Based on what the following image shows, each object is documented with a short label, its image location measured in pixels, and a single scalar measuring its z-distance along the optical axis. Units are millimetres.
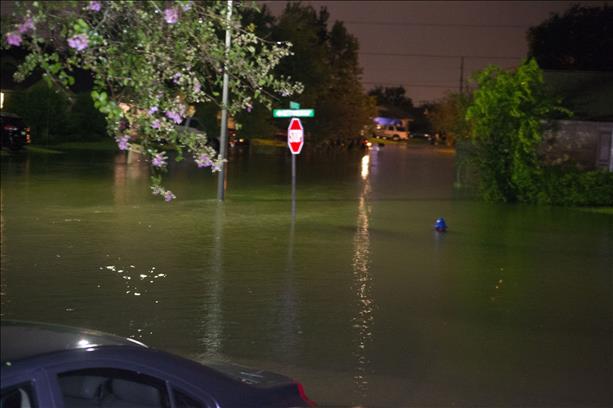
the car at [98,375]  3498
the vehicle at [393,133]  113875
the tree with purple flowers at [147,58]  5523
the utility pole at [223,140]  21244
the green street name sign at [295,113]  21859
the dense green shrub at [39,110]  53875
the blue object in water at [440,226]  19016
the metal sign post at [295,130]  21891
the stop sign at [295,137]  21922
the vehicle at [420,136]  144200
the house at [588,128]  32719
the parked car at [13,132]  42438
